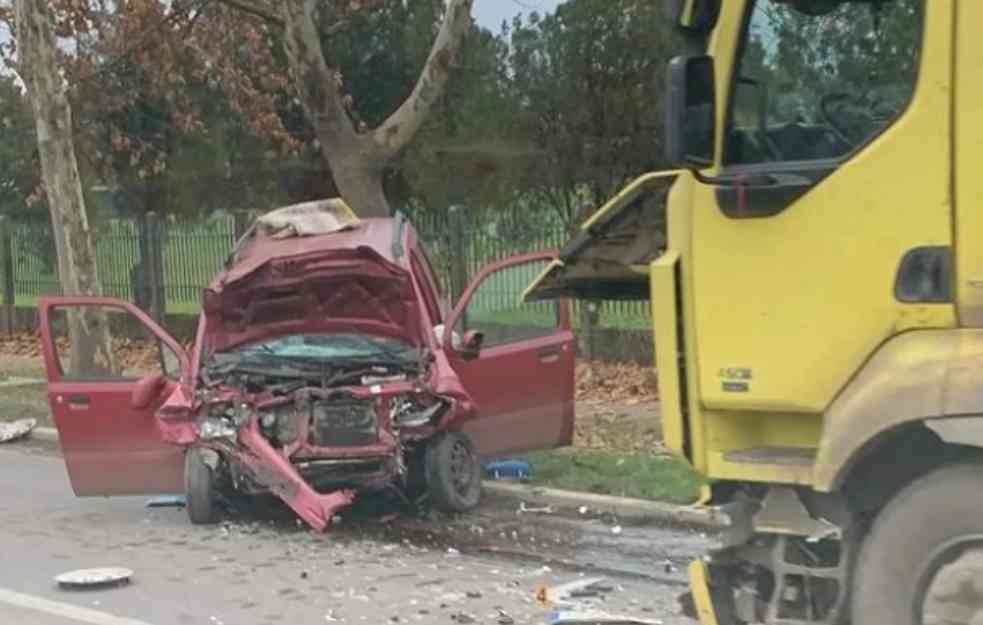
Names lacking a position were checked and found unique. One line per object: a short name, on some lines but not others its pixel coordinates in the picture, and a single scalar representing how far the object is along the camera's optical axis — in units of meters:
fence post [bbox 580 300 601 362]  16.28
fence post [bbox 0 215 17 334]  23.97
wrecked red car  9.78
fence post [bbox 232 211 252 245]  19.47
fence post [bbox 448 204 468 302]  16.53
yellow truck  4.86
